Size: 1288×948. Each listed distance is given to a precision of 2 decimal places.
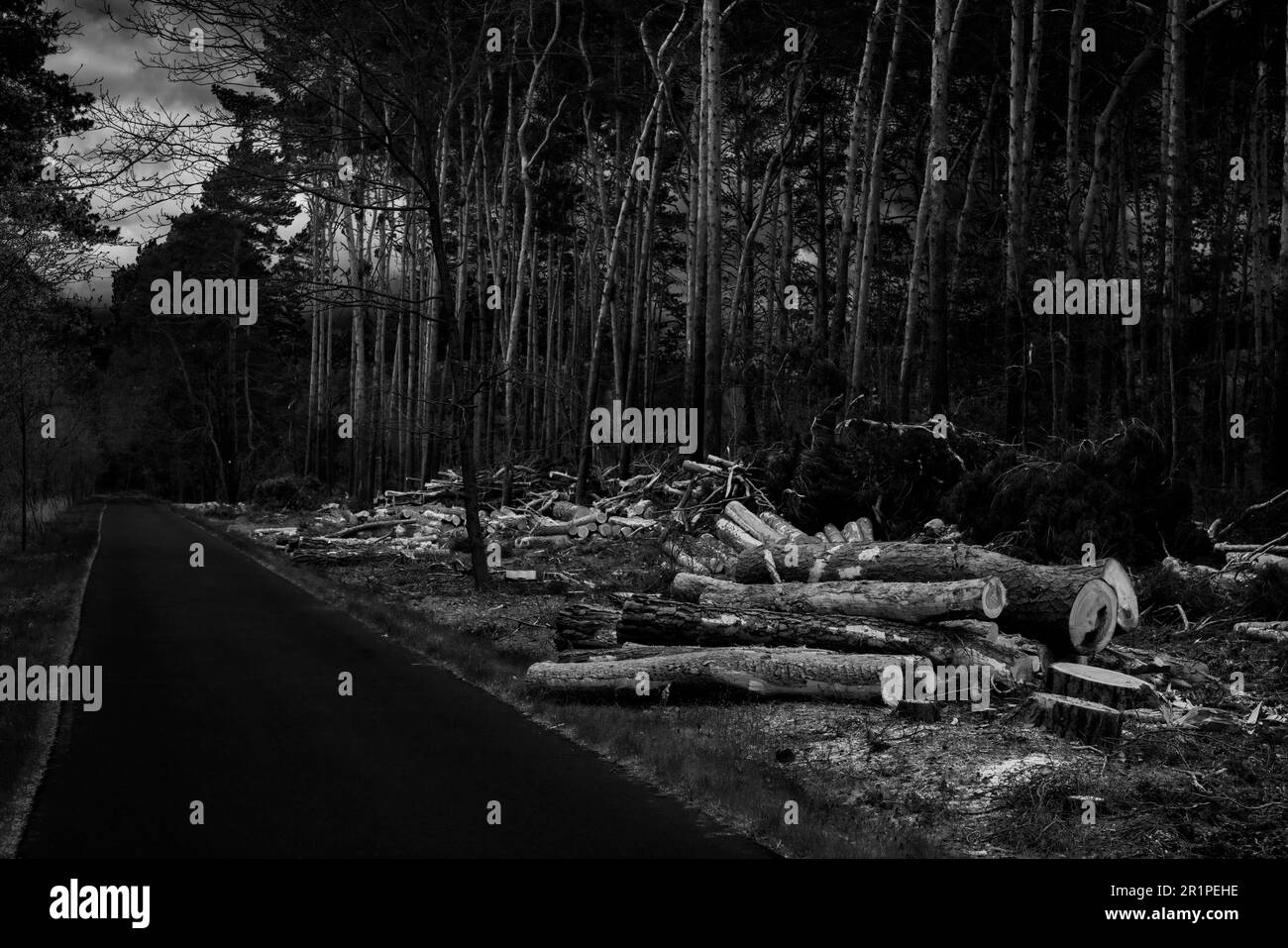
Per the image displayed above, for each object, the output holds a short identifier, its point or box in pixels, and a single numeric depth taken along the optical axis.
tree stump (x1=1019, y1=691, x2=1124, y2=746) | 7.38
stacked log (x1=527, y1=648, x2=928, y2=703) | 8.91
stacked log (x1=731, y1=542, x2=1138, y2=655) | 9.38
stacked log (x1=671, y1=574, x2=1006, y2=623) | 9.49
